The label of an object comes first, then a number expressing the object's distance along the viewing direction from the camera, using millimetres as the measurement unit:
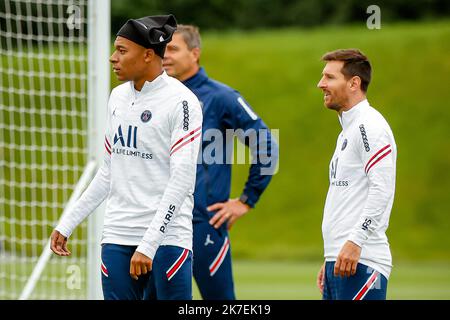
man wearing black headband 10289
